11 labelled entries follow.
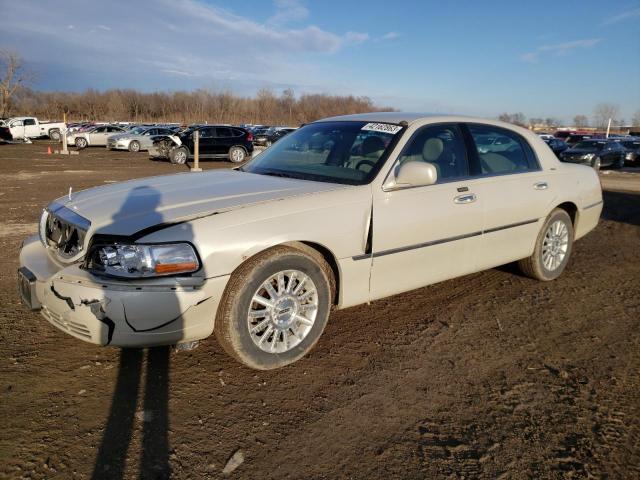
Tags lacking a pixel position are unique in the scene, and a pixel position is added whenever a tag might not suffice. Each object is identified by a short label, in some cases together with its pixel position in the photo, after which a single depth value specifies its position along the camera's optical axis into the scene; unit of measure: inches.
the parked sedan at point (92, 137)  1263.5
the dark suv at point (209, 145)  828.6
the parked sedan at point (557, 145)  1064.8
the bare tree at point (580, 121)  5851.9
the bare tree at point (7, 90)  2667.3
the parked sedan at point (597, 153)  856.9
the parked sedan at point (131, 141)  1156.5
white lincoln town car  102.8
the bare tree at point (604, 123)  4885.8
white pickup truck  1428.4
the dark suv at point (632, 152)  992.3
